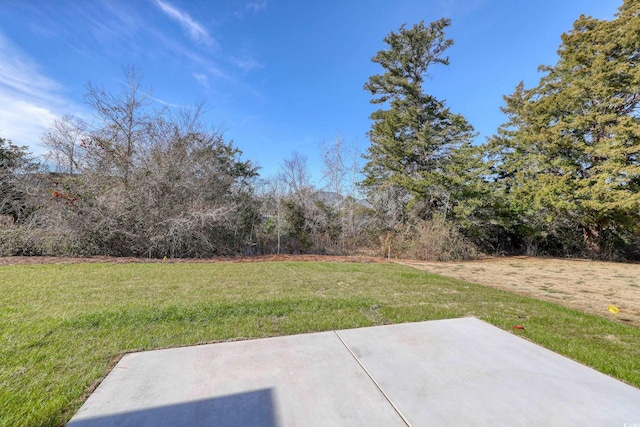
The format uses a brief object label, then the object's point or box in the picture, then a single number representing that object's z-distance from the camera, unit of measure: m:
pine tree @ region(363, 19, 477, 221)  12.09
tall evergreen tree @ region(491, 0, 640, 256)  9.19
